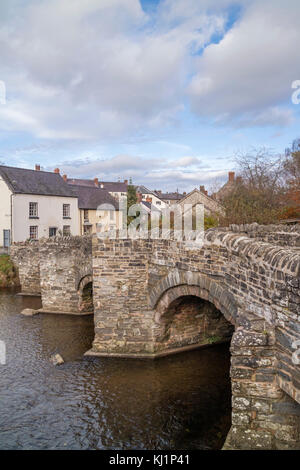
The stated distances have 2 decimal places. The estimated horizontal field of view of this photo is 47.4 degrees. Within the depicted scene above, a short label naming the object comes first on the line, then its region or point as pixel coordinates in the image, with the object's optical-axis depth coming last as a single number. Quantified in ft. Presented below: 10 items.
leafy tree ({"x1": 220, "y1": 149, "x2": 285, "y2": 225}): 54.19
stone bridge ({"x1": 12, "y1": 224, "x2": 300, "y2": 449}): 15.91
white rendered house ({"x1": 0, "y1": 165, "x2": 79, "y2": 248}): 96.48
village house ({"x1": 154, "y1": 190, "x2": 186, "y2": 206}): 232.12
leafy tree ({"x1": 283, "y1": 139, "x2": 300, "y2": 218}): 54.29
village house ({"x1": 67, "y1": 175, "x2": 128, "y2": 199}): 189.08
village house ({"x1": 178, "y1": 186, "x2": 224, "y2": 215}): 94.77
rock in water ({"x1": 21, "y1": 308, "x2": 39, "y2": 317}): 53.58
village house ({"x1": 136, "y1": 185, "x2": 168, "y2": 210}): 212.89
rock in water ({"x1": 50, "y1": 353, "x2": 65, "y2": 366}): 35.19
